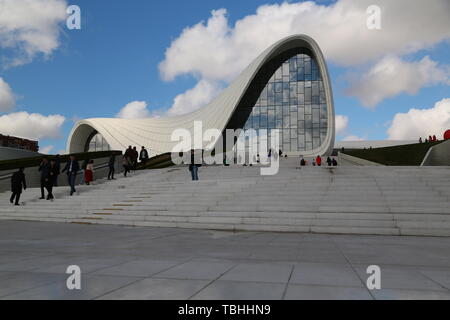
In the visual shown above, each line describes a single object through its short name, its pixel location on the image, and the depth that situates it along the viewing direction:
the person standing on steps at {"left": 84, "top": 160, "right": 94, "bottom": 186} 16.25
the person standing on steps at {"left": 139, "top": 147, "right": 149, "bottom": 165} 21.89
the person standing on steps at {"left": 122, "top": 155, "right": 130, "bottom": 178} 18.41
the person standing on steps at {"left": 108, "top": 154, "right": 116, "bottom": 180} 17.33
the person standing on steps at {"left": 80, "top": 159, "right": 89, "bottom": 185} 16.38
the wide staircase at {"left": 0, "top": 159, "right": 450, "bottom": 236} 8.70
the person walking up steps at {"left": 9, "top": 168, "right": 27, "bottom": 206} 12.91
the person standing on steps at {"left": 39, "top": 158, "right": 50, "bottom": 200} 13.05
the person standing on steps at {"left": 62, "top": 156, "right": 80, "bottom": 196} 13.88
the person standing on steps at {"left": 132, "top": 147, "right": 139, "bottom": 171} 20.30
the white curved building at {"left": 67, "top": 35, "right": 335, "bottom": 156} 41.97
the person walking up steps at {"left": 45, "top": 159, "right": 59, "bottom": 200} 13.11
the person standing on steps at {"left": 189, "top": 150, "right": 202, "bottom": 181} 15.15
